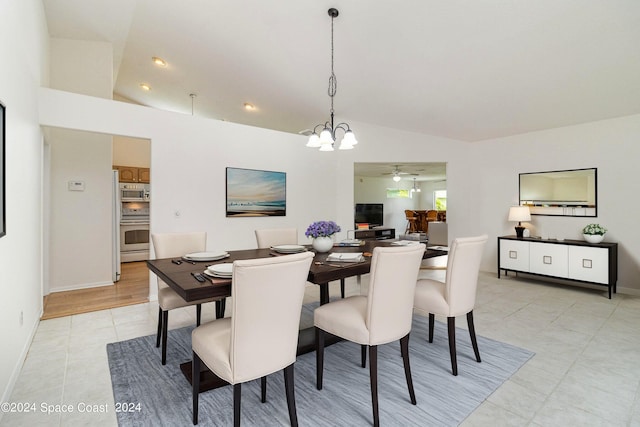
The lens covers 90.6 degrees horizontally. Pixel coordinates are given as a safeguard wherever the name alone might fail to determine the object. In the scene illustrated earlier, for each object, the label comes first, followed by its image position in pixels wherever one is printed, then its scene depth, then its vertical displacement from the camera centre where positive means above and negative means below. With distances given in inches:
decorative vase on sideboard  163.8 -12.9
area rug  67.9 -43.7
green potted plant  163.9 -10.3
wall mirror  174.7 +12.3
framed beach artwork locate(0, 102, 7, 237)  70.4 +8.1
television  441.7 -1.8
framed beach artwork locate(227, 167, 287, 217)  179.5 +11.8
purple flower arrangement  101.7 -5.6
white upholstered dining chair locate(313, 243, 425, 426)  68.3 -24.2
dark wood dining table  62.4 -14.2
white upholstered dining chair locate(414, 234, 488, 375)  85.9 -22.6
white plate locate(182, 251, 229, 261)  89.4 -12.6
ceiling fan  382.3 +51.7
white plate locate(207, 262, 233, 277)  67.1 -12.6
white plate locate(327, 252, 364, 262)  87.1 -12.6
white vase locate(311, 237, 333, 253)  102.0 -10.1
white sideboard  157.6 -25.1
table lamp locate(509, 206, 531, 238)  192.2 -1.2
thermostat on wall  169.3 +14.4
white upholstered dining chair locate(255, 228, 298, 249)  126.7 -10.1
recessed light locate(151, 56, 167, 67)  180.4 +87.7
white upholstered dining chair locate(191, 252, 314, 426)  54.4 -20.8
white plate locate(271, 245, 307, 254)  102.0 -11.8
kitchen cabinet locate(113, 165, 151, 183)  250.7 +31.1
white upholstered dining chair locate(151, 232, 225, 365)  92.7 -13.5
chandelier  111.9 +26.3
